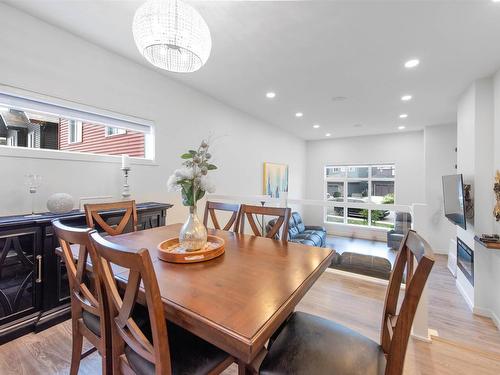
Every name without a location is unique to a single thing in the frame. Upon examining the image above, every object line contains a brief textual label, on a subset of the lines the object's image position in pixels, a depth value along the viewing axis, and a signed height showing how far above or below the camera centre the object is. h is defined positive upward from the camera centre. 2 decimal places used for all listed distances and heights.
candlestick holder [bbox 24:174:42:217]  2.04 +0.02
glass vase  1.41 -0.29
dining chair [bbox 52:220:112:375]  1.05 -0.61
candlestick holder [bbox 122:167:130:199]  2.67 -0.02
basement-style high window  2.06 +0.64
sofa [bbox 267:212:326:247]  5.41 -1.22
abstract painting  5.61 +0.19
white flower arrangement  1.36 +0.05
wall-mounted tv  3.21 -0.18
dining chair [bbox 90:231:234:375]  0.78 -0.62
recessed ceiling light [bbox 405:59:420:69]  2.70 +1.48
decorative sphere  2.05 -0.15
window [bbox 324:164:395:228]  6.85 -0.10
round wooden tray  1.30 -0.39
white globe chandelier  1.39 +0.99
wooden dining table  0.76 -0.45
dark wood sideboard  1.75 -0.74
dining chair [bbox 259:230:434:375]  0.81 -0.73
